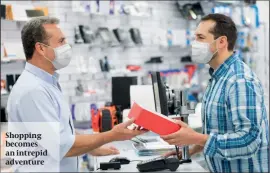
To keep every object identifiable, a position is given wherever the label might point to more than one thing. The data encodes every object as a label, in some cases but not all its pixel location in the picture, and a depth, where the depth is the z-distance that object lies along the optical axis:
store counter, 2.65
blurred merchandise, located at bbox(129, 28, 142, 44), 6.35
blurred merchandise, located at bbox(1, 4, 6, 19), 4.77
